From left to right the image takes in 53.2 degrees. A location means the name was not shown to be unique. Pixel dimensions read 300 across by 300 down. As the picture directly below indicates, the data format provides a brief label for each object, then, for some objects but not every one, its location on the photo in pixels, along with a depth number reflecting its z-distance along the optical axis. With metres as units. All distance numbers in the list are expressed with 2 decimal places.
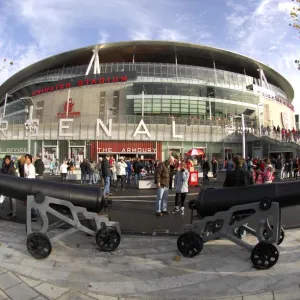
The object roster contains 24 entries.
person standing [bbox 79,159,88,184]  18.52
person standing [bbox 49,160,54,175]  28.37
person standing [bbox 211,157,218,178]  22.25
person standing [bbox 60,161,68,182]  19.41
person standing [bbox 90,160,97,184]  18.60
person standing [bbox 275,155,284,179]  20.77
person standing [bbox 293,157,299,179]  20.35
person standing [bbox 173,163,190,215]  9.18
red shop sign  32.34
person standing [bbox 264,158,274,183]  12.57
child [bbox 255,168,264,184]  13.05
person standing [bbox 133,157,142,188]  17.72
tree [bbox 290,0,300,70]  7.73
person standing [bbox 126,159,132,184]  18.45
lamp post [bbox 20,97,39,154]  24.53
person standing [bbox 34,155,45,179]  9.78
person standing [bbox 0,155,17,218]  8.70
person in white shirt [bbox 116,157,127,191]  15.52
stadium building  32.50
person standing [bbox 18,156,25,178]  9.27
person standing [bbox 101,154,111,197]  12.69
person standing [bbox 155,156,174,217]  8.85
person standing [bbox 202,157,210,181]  20.02
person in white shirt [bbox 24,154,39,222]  8.62
